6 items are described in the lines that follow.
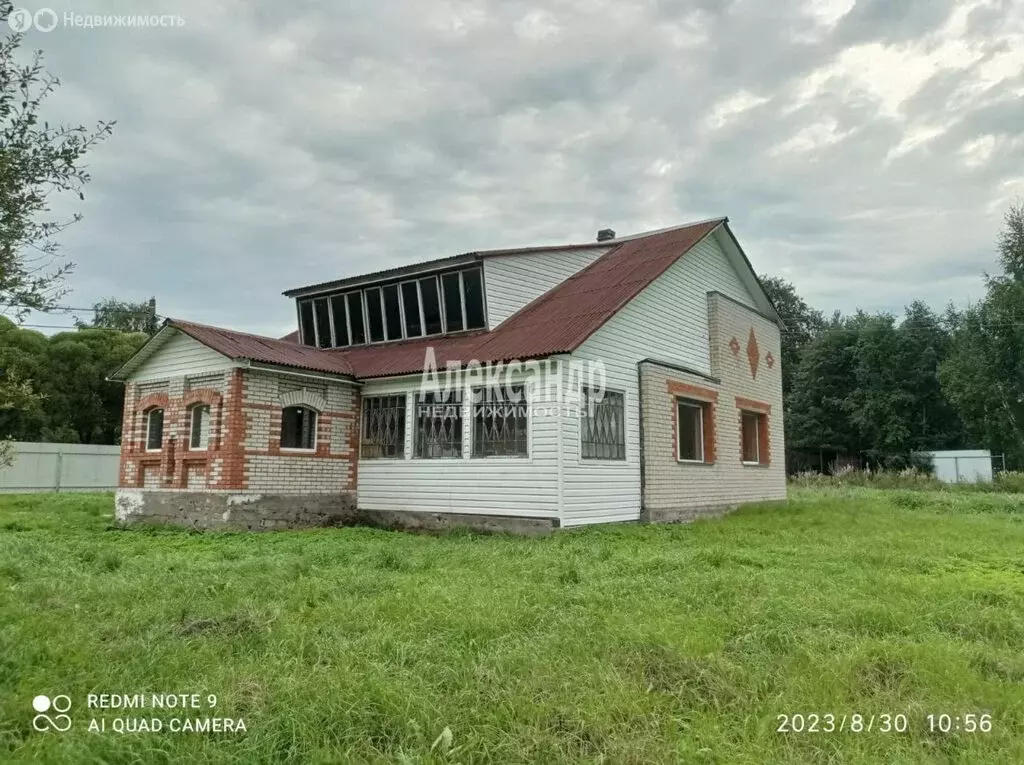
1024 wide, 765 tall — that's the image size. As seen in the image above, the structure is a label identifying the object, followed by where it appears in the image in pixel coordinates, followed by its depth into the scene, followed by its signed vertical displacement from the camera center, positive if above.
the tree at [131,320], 38.55 +8.34
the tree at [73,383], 29.42 +3.44
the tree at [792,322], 48.09 +10.06
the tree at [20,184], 4.37 +1.82
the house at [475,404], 12.12 +1.08
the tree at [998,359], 32.38 +4.87
